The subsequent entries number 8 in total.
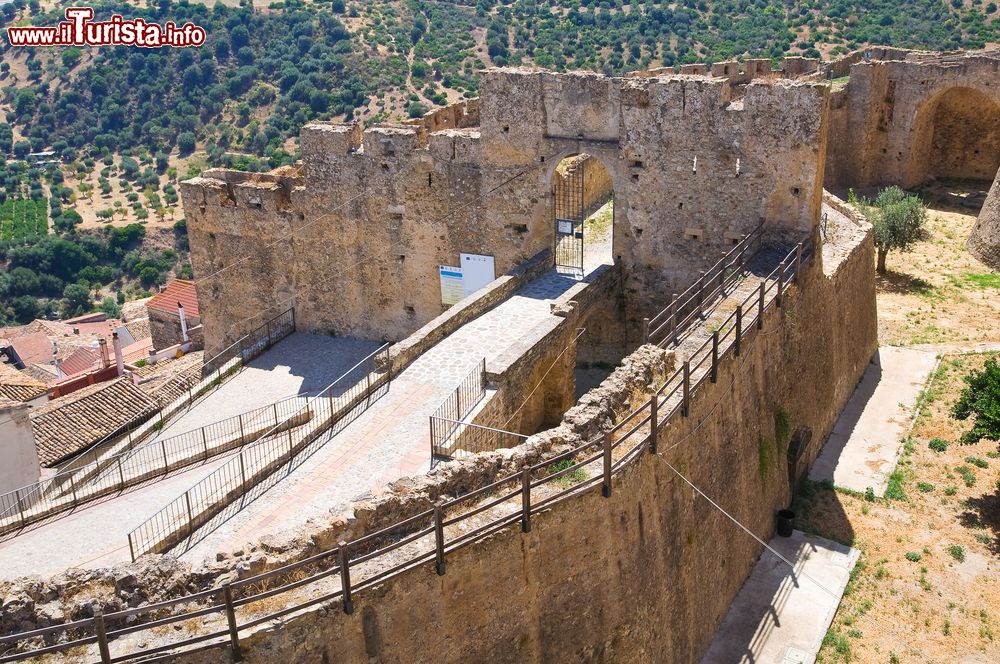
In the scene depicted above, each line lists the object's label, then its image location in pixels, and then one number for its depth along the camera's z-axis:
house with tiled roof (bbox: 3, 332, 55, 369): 42.53
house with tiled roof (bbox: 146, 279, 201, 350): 37.97
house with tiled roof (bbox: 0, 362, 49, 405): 26.11
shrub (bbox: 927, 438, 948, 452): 18.65
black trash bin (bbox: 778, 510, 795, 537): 16.55
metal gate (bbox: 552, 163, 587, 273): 20.77
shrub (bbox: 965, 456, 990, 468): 18.17
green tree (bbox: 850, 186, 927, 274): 28.05
